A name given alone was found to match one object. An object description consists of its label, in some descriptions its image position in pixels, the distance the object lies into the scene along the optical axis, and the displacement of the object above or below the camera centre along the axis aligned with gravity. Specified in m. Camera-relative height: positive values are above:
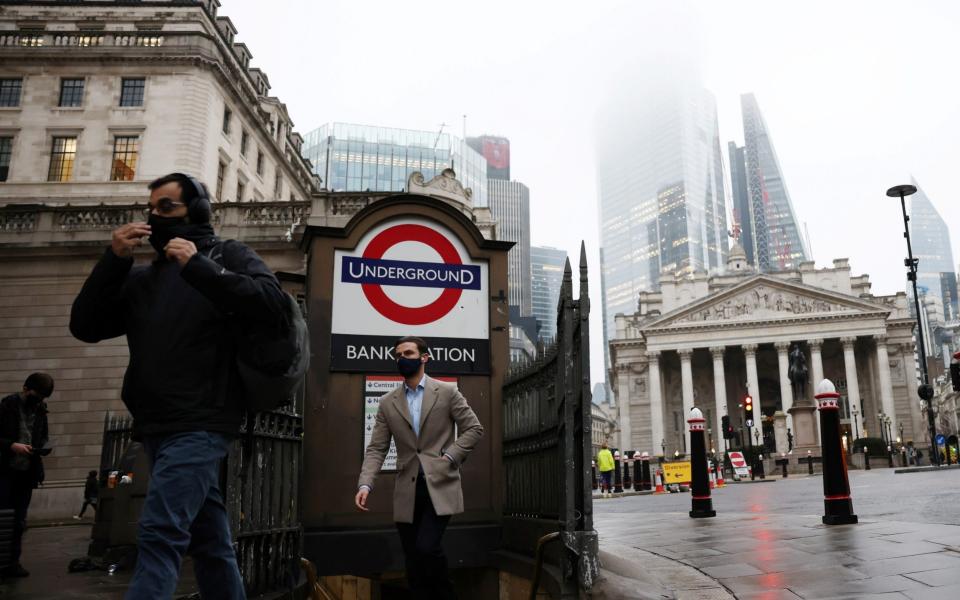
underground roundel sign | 6.46 +1.33
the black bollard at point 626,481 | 34.16 -1.54
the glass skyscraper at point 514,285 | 190.77 +43.06
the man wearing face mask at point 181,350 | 2.88 +0.41
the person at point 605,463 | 26.67 -0.56
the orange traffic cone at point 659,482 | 29.34 -1.46
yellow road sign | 26.52 -0.89
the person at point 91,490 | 17.27 -0.98
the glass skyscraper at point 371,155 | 87.62 +35.38
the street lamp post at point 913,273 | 28.00 +7.39
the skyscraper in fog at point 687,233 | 197.88 +57.45
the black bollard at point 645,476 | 31.67 -1.26
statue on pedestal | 33.69 +3.11
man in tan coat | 4.64 -0.06
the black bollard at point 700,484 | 10.53 -0.52
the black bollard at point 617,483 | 30.97 -1.51
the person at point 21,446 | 6.90 +0.02
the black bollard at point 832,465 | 7.98 -0.20
